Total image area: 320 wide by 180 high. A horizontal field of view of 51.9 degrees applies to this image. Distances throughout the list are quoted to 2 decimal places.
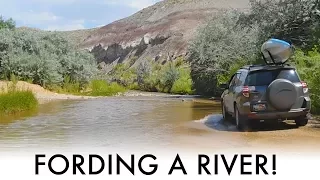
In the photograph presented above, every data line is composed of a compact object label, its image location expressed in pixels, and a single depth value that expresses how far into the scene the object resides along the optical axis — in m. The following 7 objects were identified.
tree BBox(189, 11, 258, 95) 20.55
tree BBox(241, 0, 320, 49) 16.03
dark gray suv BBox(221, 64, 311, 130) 8.30
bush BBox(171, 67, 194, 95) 34.04
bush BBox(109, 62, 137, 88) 44.39
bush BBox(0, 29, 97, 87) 27.54
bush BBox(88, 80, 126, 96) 30.78
